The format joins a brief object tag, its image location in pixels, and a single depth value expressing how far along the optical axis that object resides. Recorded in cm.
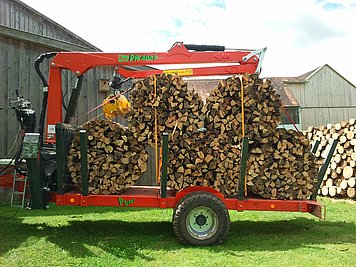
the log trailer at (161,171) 563
